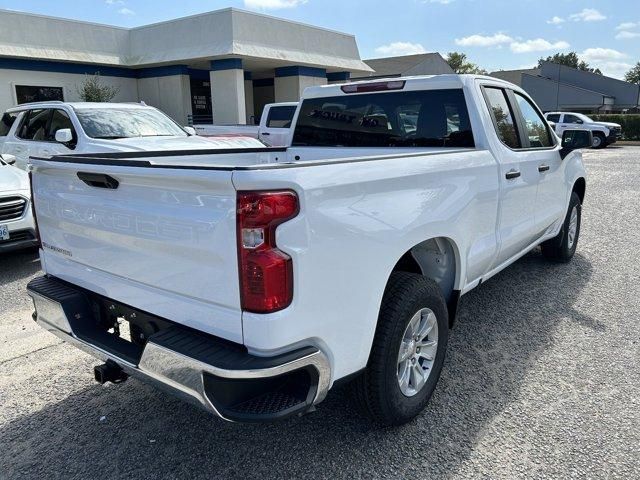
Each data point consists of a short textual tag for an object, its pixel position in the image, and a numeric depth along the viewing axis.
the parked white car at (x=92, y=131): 7.84
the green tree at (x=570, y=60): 101.94
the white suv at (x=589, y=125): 26.30
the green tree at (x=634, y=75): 92.07
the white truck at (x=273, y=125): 14.28
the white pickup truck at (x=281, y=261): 2.11
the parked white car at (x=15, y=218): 5.81
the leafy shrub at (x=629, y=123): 32.75
